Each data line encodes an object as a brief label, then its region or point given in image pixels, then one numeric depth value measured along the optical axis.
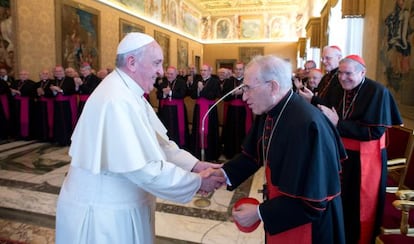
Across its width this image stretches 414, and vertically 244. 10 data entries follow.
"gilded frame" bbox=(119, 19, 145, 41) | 12.28
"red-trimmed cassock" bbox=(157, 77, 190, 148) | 7.30
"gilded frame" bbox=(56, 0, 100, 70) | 9.62
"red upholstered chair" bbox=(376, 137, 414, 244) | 2.23
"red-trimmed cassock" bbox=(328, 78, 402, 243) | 2.87
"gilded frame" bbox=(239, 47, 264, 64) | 22.67
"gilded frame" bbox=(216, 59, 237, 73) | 23.17
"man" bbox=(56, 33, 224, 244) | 1.74
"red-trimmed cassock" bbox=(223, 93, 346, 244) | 1.51
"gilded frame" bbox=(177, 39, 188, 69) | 18.45
